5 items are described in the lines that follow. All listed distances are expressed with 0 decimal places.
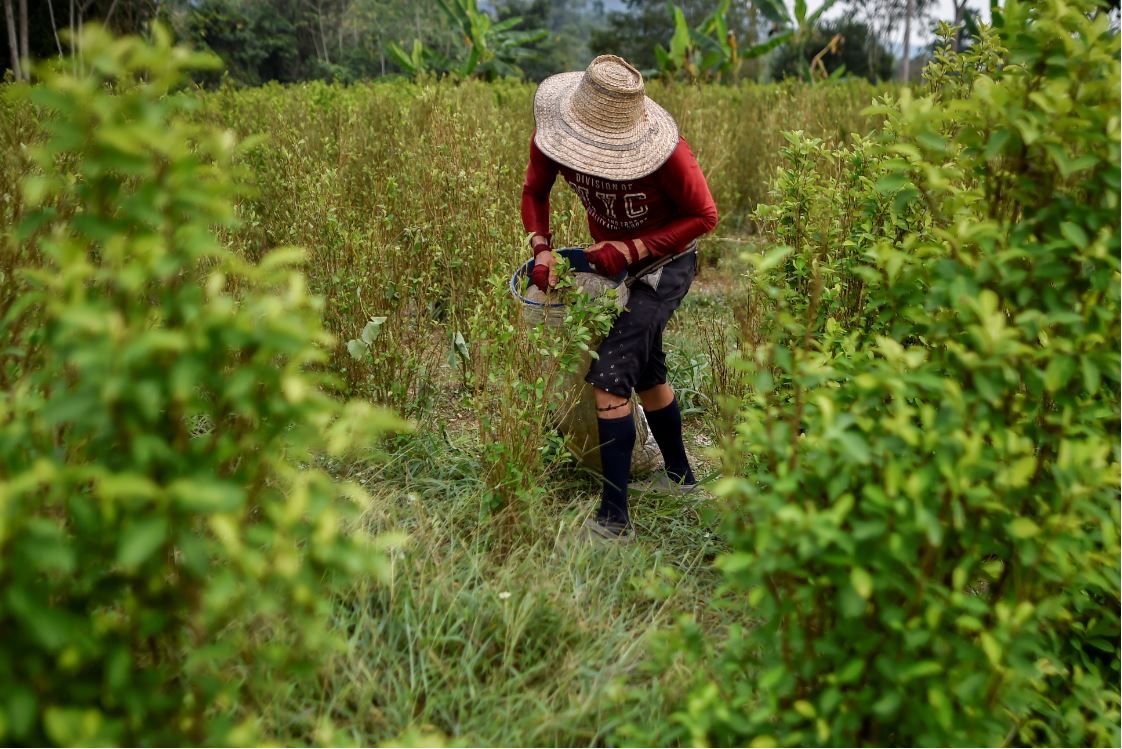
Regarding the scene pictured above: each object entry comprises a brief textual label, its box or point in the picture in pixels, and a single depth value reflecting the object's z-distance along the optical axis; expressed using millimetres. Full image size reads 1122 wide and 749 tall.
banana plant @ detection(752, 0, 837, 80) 11258
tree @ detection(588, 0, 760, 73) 30814
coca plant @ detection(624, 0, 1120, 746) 1426
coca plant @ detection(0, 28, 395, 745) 1103
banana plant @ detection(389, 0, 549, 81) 10789
